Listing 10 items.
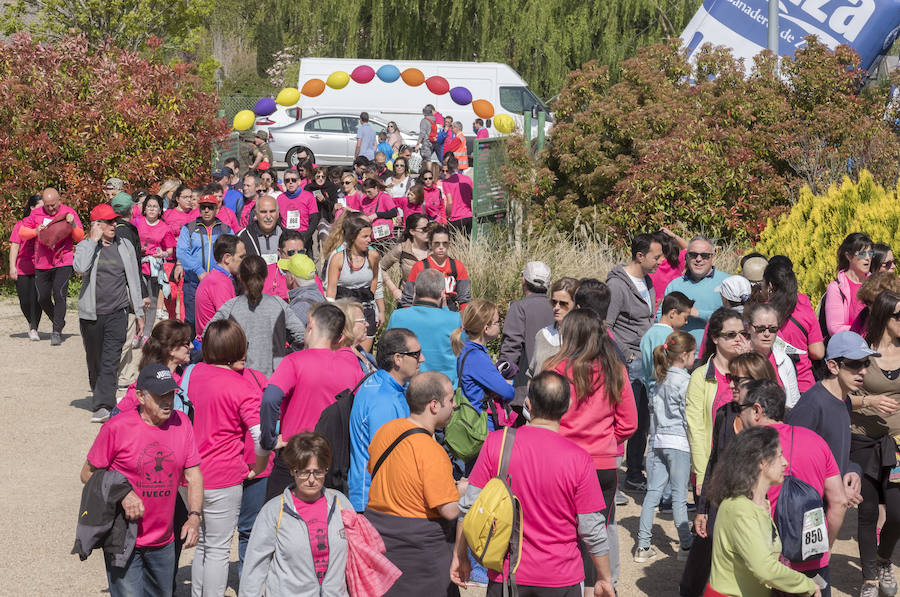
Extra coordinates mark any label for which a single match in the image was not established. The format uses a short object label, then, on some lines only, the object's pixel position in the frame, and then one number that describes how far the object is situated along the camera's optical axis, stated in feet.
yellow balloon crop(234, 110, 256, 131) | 83.47
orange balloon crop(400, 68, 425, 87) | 95.45
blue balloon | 95.40
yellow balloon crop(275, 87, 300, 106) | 91.35
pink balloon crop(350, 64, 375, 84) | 96.07
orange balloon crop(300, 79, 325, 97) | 95.45
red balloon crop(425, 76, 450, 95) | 94.68
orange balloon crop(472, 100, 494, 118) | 93.91
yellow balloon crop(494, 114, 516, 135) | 82.53
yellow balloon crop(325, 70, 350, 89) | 95.14
